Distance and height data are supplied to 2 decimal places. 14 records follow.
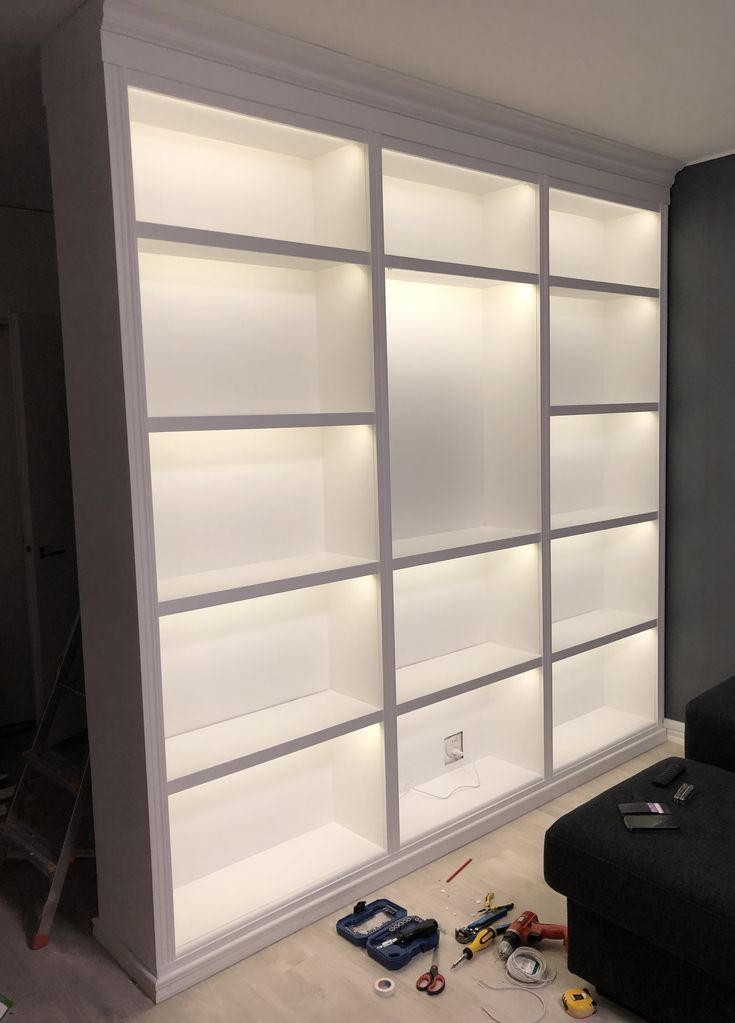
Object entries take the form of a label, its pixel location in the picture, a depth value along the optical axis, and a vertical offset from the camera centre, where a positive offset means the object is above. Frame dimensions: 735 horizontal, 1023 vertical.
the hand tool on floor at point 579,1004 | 2.18 -1.52
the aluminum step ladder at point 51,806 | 2.58 -1.30
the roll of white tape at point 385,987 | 2.27 -1.52
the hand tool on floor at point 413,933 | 2.43 -1.48
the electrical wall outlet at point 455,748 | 3.36 -1.31
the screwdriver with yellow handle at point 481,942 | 2.39 -1.50
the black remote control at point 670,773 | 2.40 -1.04
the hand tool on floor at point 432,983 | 2.27 -1.52
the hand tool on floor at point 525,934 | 2.41 -1.48
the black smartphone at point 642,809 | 2.25 -1.05
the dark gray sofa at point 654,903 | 1.92 -1.16
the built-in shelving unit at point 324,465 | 2.23 -0.14
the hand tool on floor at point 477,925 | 2.46 -1.49
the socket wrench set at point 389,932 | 2.38 -1.49
